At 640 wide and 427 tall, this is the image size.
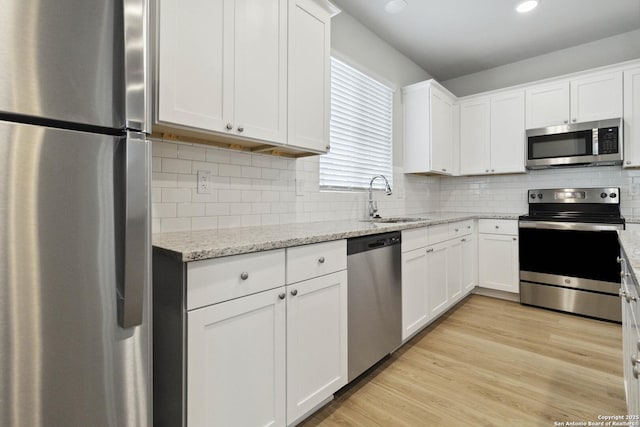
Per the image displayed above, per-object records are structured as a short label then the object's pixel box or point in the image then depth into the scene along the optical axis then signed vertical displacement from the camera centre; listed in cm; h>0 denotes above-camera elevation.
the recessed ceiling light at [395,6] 267 +172
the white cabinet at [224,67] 140 +70
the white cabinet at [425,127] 347 +92
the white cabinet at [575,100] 309 +111
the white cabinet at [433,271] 234 -50
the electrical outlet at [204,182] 182 +17
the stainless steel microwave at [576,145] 304 +66
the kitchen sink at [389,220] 293 -7
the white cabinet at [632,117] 298 +86
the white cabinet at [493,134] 363 +90
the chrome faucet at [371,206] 297 +6
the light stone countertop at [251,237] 115 -11
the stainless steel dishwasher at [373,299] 183 -53
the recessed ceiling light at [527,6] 270 +174
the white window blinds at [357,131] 277 +76
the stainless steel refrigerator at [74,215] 76 +0
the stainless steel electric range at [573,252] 289 -39
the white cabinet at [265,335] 114 -51
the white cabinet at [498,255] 343 -47
